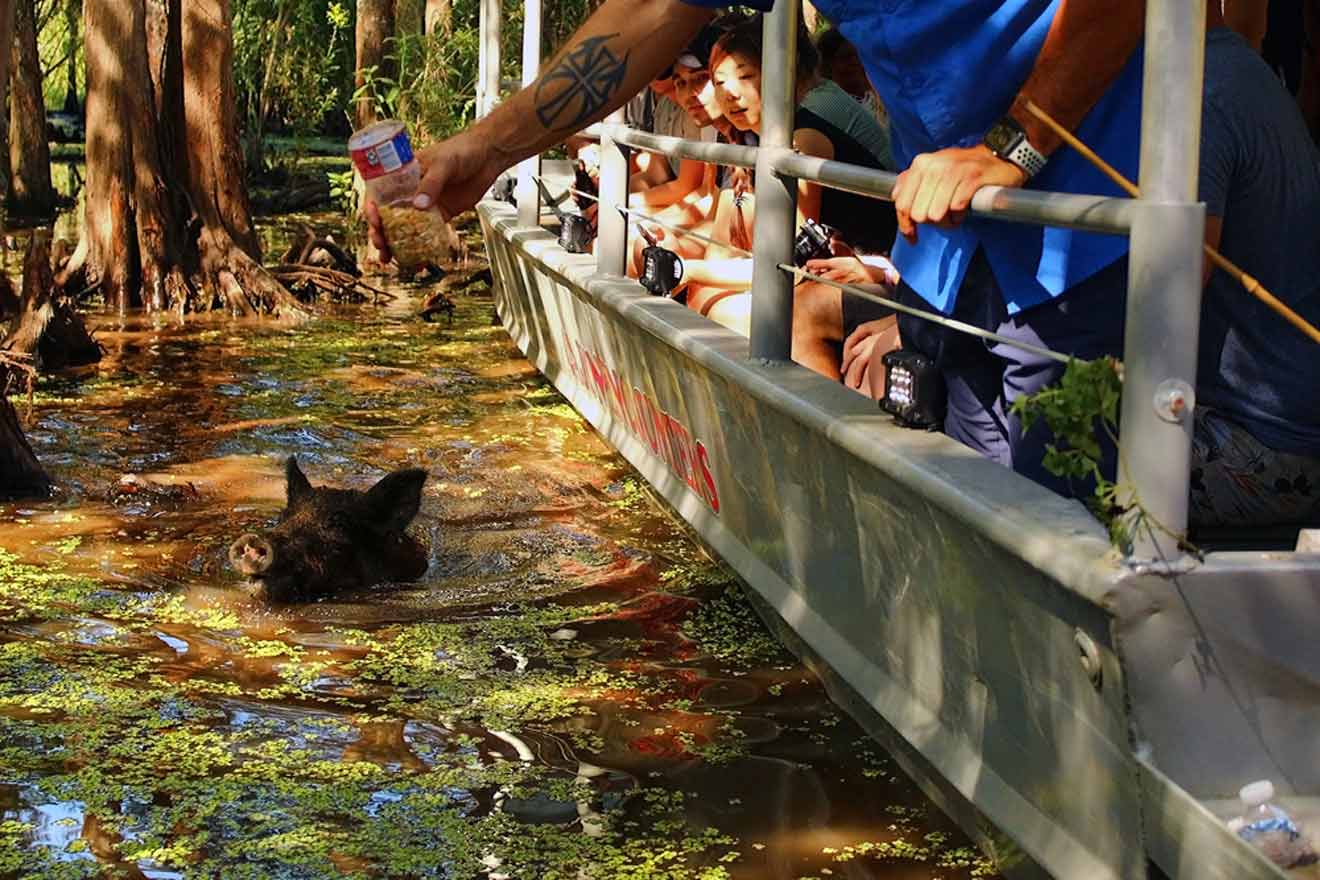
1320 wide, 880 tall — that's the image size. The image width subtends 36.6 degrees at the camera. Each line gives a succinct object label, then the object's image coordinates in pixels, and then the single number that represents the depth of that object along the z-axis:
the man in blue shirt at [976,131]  3.66
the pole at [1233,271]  3.13
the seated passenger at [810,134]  6.56
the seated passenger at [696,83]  7.04
